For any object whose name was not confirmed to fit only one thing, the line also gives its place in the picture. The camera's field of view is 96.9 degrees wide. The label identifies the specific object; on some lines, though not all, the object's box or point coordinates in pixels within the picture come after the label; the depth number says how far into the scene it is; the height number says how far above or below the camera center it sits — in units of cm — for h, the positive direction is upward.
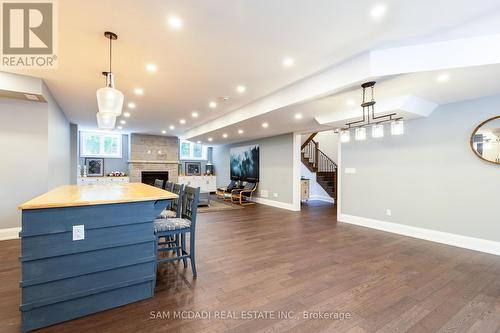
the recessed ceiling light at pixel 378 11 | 192 +138
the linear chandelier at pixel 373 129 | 290 +55
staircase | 880 +8
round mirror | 346 +42
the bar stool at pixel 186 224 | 255 -69
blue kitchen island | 178 -78
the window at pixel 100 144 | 905 +94
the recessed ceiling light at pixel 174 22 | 210 +142
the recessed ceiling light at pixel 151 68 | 309 +142
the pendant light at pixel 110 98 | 238 +75
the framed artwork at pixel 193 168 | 1138 -9
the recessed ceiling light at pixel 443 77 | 271 +113
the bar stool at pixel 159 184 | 414 -32
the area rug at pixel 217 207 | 670 -131
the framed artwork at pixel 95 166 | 898 +3
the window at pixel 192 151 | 1133 +84
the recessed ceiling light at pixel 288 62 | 284 +138
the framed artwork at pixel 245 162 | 863 +18
